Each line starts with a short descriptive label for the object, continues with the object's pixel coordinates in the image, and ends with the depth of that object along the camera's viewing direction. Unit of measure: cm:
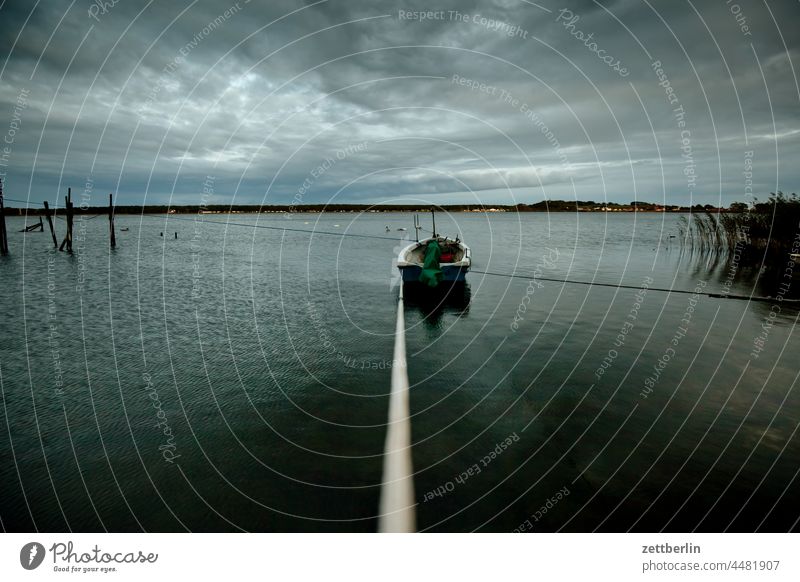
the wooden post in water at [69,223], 4737
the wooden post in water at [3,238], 4371
